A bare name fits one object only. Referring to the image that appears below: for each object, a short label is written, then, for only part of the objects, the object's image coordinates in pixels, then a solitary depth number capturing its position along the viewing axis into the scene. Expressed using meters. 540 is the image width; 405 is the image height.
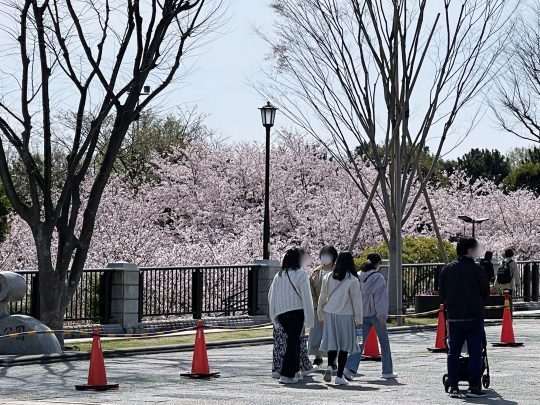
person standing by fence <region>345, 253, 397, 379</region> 15.67
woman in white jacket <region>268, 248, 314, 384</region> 14.59
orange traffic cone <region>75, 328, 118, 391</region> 13.99
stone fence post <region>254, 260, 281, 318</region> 28.09
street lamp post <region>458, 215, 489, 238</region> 35.39
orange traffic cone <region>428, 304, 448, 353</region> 19.36
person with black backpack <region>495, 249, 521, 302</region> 30.64
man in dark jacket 13.07
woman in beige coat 16.59
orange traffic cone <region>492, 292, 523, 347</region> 20.59
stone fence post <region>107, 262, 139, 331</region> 24.38
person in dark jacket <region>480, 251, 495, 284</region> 28.62
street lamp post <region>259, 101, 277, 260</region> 30.44
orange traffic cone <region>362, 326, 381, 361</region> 18.23
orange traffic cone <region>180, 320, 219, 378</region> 15.20
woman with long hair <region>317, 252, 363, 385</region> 14.70
